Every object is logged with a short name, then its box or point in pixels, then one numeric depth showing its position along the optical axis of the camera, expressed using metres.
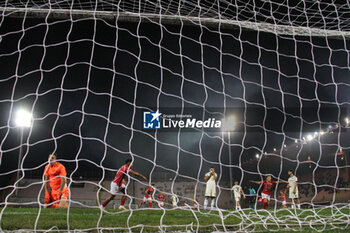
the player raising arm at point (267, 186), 9.11
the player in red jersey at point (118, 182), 6.40
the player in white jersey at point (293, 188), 9.34
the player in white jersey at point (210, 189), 8.87
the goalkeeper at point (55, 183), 5.74
